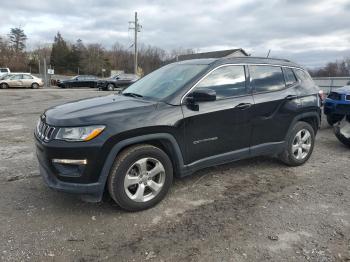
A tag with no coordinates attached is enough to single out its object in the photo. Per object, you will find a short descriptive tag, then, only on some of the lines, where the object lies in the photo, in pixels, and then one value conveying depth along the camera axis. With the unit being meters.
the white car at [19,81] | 28.00
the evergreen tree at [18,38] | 76.50
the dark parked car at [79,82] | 32.72
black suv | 3.33
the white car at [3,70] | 39.92
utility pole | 42.51
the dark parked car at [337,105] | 7.34
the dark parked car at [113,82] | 28.00
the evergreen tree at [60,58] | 66.44
